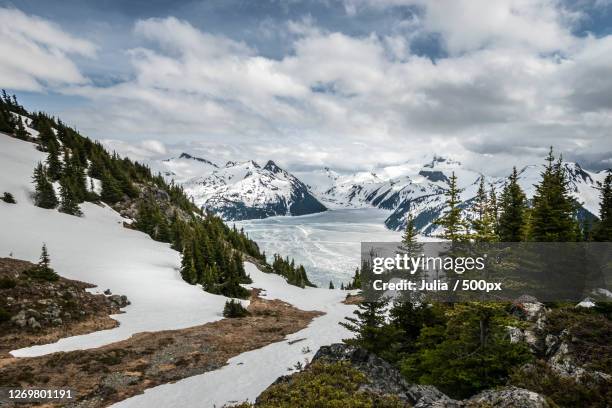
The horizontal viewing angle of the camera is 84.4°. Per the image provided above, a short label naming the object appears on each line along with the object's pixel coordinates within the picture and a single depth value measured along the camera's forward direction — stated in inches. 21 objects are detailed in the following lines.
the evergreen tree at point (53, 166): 2894.2
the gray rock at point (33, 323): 1002.7
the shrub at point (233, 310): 1482.5
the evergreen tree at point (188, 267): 2033.7
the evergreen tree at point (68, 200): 2485.2
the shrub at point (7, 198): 2216.3
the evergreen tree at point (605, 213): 1171.9
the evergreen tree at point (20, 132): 3631.2
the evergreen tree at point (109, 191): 3203.7
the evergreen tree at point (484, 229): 531.8
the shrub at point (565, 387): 370.9
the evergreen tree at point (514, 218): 1296.8
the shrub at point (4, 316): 980.6
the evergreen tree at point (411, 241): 1107.5
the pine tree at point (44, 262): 1286.9
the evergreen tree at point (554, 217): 1022.4
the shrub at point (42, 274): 1254.2
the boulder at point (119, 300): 1385.3
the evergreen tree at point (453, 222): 567.8
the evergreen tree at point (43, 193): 2405.0
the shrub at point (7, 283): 1110.7
